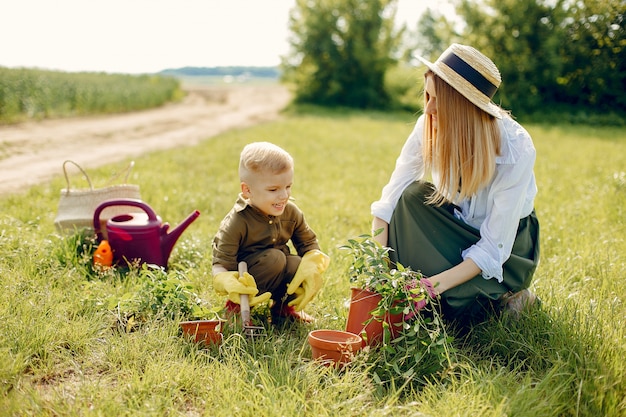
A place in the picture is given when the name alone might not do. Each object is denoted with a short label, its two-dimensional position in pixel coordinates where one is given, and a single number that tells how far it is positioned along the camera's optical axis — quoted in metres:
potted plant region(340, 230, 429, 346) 2.47
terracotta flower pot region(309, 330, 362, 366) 2.40
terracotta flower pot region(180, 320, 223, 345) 2.64
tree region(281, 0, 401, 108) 24.78
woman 2.71
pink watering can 3.56
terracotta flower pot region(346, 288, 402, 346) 2.54
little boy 2.83
